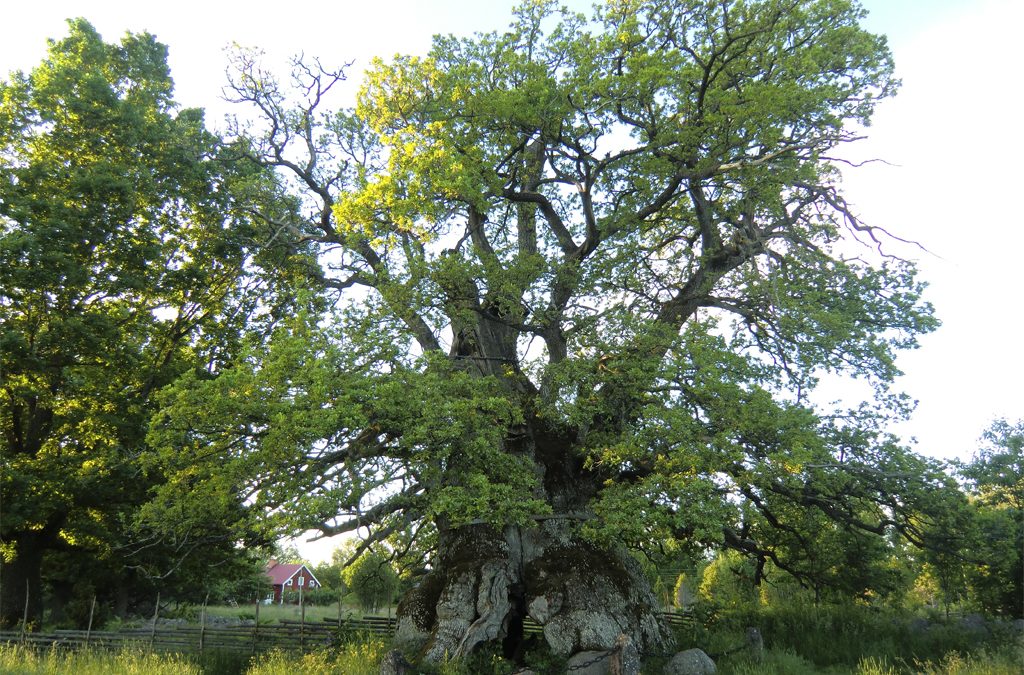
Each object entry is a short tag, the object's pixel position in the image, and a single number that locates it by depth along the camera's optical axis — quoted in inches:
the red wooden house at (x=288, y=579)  2417.6
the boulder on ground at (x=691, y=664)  519.5
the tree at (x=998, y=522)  581.0
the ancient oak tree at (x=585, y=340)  497.7
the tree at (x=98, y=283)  696.4
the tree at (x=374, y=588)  1016.9
